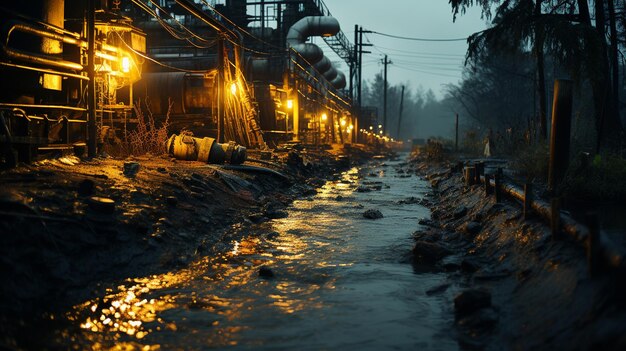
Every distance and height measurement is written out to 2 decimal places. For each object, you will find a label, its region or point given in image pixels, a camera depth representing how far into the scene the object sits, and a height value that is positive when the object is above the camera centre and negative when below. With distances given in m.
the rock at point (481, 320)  4.25 -1.48
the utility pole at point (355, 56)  43.59 +6.73
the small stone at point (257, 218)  9.27 -1.46
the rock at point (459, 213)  9.19 -1.30
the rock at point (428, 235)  7.71 -1.48
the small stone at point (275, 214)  9.74 -1.45
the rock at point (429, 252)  6.61 -1.45
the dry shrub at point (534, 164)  11.13 -0.57
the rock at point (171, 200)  8.03 -1.00
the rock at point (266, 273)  5.81 -1.50
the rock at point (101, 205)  6.32 -0.84
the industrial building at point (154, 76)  9.03 +1.64
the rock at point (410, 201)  12.28 -1.50
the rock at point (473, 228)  7.70 -1.32
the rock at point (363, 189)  14.59 -1.47
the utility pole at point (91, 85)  10.50 +0.97
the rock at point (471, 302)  4.54 -1.41
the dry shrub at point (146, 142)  14.23 -0.20
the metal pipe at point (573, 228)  3.60 -0.80
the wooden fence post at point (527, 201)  6.49 -0.77
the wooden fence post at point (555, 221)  5.22 -0.82
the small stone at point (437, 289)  5.30 -1.54
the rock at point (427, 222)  9.25 -1.51
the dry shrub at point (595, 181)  8.91 -0.71
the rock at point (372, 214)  9.93 -1.45
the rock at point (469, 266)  5.94 -1.44
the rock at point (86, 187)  6.71 -0.68
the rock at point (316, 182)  16.04 -1.43
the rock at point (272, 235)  7.93 -1.51
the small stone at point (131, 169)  8.90 -0.59
